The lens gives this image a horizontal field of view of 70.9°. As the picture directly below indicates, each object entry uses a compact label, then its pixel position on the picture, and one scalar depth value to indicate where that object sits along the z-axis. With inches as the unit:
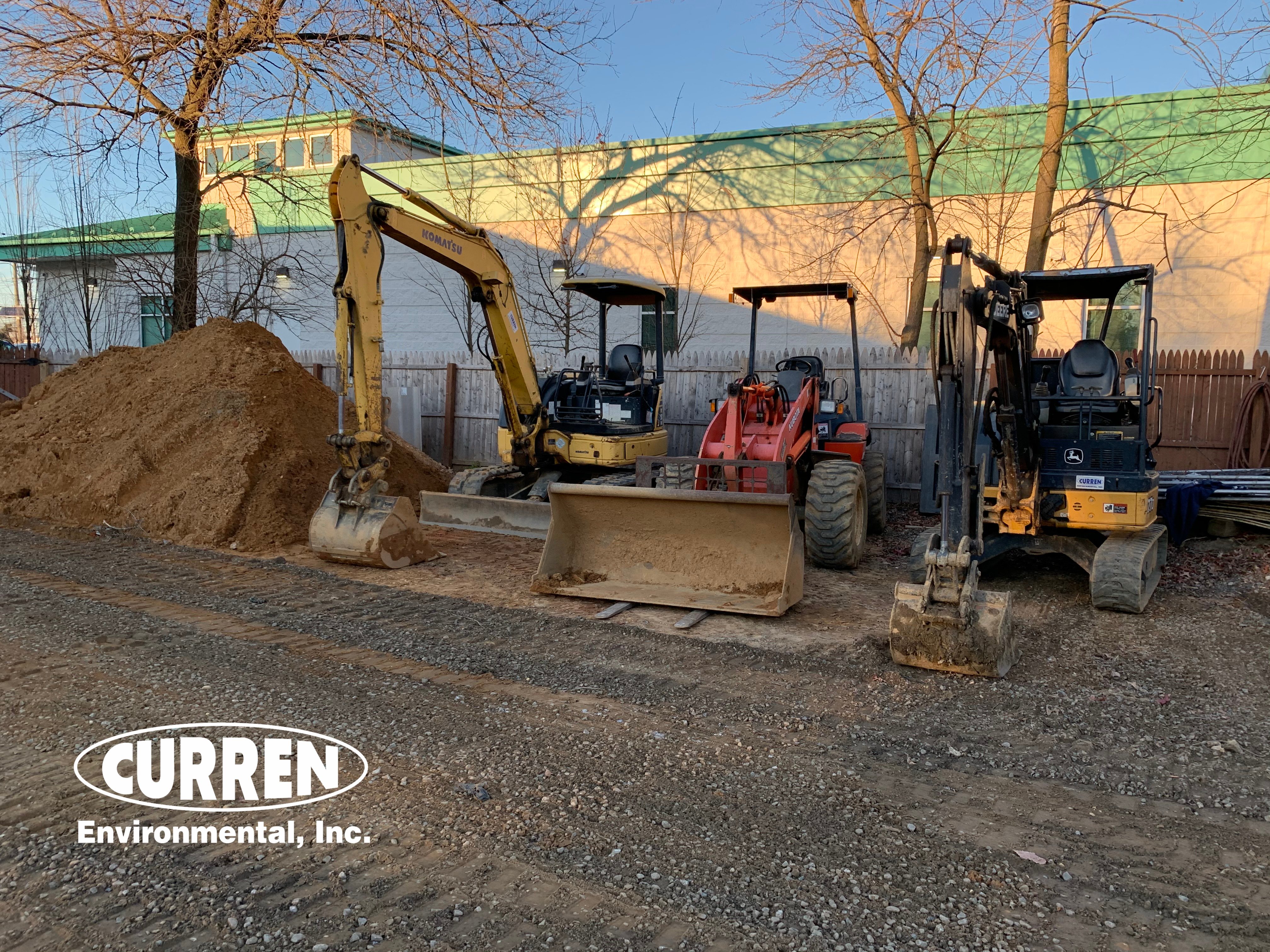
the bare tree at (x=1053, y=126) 422.9
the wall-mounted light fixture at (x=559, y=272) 681.0
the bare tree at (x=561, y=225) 683.4
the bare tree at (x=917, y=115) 463.2
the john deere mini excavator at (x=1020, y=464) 207.9
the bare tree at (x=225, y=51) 462.9
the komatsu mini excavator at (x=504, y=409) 314.8
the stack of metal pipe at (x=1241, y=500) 350.6
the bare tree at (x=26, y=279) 786.8
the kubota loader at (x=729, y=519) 267.9
